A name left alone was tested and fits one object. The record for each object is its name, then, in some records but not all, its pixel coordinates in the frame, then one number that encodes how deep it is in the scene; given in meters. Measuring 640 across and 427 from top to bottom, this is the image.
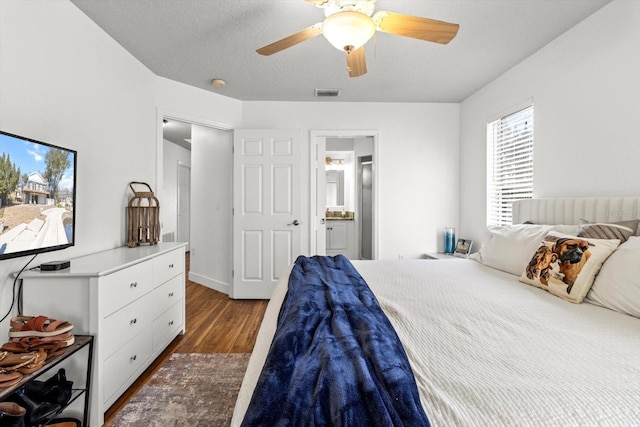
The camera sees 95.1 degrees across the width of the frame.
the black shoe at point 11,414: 1.18
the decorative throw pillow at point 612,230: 1.54
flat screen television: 1.39
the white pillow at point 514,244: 1.88
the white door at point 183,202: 6.80
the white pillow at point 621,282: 1.24
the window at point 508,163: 2.82
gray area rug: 1.62
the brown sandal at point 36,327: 1.36
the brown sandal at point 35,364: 1.21
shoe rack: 1.23
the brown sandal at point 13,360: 1.19
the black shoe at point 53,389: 1.37
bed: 0.69
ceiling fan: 1.50
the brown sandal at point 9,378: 1.12
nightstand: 3.68
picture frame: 3.62
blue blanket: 0.64
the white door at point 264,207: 3.77
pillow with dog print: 1.42
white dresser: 1.58
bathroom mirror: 6.25
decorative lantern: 2.55
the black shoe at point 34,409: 1.27
